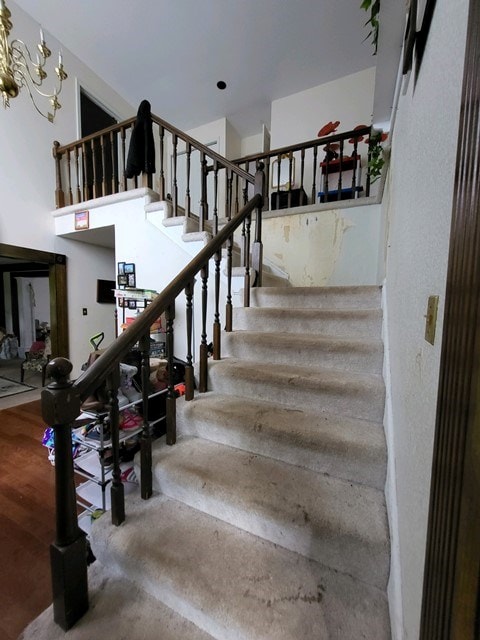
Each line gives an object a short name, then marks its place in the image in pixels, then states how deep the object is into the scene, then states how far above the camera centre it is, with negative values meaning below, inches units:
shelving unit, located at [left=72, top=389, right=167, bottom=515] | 54.5 -37.3
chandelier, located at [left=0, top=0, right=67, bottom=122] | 56.5 +52.1
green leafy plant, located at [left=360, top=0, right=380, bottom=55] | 49.3 +54.3
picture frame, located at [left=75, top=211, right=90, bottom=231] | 134.1 +36.9
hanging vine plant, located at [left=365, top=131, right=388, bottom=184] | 85.3 +48.3
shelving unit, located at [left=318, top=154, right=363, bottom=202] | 132.3 +66.3
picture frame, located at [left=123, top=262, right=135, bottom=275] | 119.2 +12.2
